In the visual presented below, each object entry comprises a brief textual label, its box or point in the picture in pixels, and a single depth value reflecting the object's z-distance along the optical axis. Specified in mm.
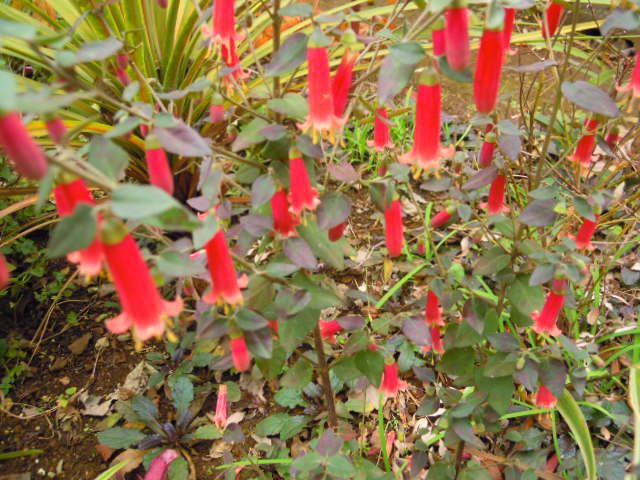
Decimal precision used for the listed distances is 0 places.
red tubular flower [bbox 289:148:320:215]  242
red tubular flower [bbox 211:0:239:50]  277
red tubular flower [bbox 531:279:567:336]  305
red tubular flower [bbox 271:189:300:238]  260
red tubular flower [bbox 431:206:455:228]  343
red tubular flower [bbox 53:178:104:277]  177
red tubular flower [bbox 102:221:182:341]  169
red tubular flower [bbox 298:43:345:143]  231
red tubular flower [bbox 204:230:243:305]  228
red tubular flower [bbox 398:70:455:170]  233
